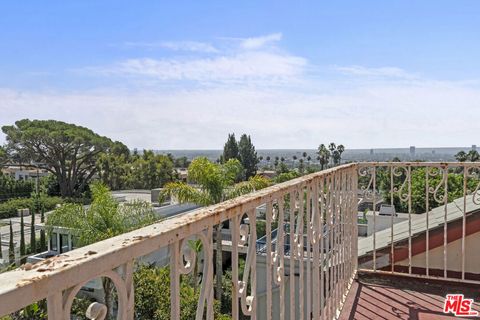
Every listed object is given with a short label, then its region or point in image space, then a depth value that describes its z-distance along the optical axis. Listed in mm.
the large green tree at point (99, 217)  9624
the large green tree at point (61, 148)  30922
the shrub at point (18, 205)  26547
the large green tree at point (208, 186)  10505
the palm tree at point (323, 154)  48559
